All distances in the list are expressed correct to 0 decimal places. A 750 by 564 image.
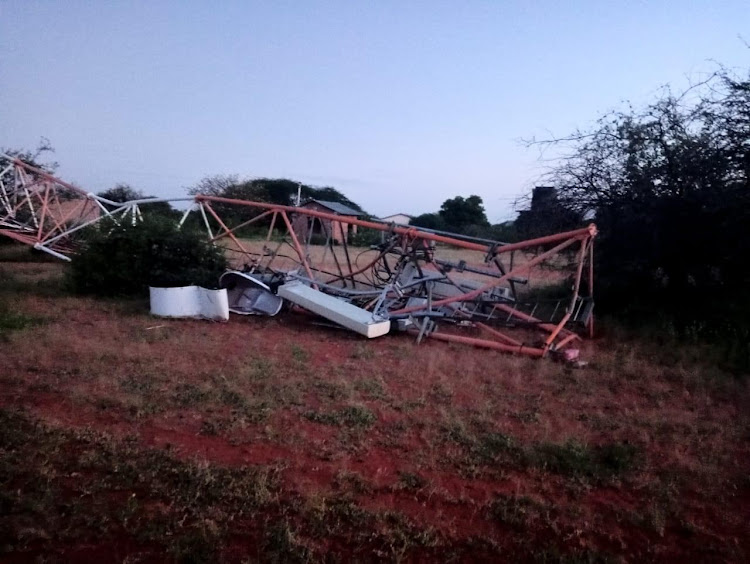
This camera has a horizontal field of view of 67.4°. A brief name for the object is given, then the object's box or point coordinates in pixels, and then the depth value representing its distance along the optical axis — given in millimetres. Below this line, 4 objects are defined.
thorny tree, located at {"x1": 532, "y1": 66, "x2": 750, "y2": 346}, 7664
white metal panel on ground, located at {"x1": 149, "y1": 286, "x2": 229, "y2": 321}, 8320
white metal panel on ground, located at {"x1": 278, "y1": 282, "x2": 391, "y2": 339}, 7426
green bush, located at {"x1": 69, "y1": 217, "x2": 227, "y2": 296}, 9211
